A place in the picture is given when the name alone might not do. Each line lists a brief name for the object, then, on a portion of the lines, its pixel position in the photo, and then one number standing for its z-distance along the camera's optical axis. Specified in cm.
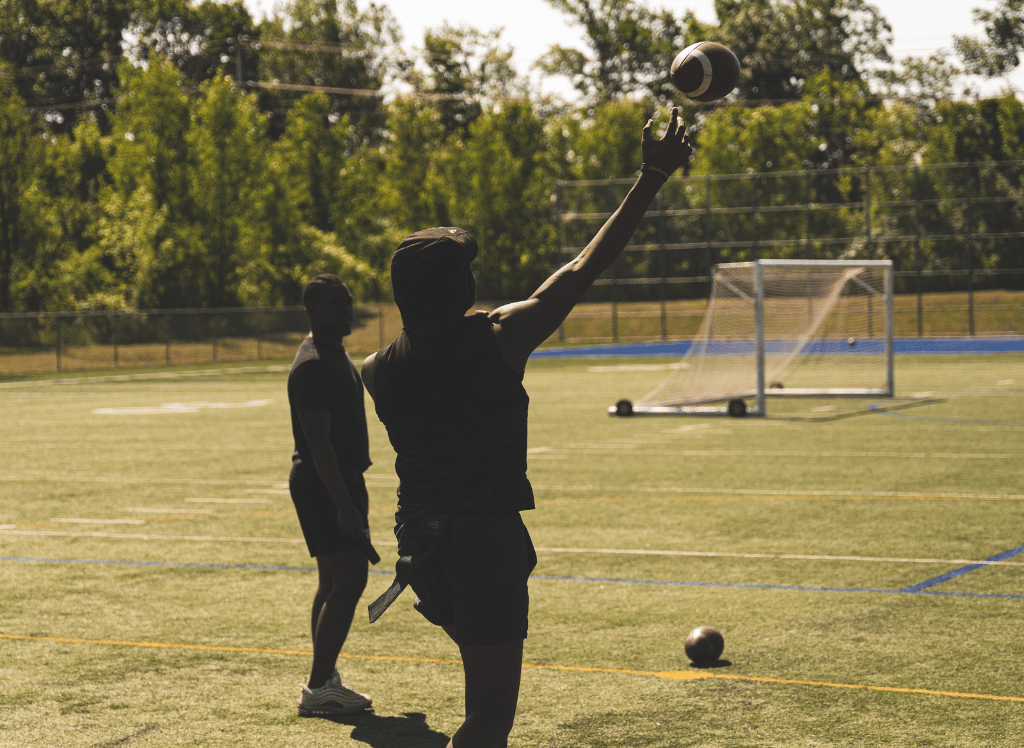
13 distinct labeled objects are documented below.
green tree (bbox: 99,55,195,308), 5488
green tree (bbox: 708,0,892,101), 8300
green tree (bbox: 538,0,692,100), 8825
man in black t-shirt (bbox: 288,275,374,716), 581
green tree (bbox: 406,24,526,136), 8594
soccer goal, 2248
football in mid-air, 445
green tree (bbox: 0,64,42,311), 4809
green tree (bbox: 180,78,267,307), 5619
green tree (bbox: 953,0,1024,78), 7450
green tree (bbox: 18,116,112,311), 5166
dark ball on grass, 655
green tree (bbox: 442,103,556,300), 6475
